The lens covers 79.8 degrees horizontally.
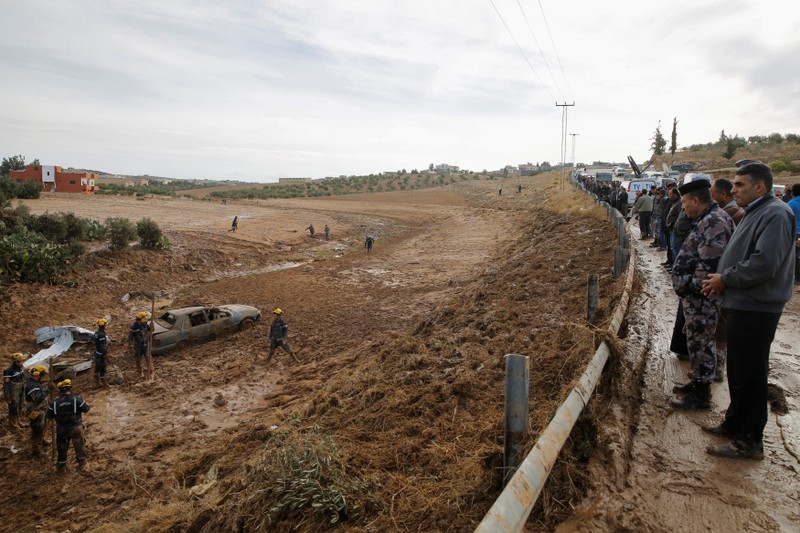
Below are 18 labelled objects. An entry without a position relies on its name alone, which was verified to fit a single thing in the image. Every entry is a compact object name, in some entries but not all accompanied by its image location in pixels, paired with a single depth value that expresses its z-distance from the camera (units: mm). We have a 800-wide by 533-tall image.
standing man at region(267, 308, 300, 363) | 11656
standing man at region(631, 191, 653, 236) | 14336
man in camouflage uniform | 4062
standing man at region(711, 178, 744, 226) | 4871
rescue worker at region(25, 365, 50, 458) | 7969
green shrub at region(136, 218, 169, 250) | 22094
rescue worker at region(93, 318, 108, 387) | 10657
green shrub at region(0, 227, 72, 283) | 16062
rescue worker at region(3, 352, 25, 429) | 8508
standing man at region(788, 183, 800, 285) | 7773
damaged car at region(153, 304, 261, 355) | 12227
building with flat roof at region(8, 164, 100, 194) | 54875
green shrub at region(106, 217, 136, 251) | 20828
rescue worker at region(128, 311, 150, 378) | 10770
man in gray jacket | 3180
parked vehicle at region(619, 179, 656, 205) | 22883
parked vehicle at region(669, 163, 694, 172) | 37528
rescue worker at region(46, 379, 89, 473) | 7367
